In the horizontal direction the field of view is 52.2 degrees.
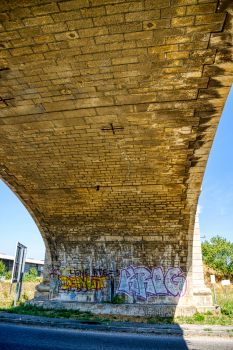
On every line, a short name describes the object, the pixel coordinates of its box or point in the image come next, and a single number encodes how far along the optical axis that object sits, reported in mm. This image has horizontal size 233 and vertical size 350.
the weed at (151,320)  7866
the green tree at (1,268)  28469
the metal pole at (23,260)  10797
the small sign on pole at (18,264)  9922
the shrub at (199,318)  7832
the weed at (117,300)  8945
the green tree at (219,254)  23359
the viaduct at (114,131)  3324
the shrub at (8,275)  27678
